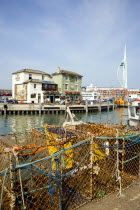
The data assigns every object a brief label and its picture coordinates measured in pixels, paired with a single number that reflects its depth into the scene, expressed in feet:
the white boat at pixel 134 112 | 40.40
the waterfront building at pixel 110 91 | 424.17
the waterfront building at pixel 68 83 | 168.66
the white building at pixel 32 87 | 148.77
